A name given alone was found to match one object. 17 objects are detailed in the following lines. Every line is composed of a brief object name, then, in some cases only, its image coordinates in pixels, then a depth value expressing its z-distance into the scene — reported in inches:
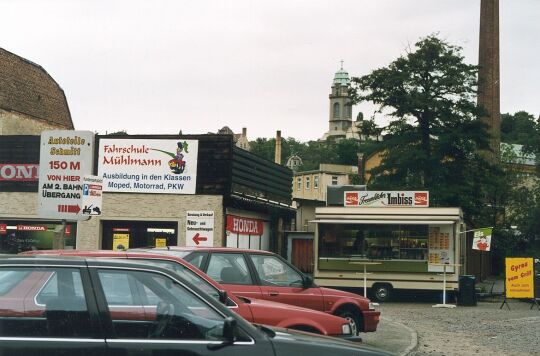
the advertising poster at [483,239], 1008.7
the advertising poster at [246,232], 1095.2
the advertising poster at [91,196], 467.5
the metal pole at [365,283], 975.6
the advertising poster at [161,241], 1082.7
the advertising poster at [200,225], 1063.0
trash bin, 983.0
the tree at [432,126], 1488.7
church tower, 7677.2
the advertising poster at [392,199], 1028.5
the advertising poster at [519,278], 966.4
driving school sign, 1082.1
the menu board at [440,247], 982.4
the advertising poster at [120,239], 1088.2
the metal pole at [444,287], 964.6
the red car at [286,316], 338.0
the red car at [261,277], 427.2
